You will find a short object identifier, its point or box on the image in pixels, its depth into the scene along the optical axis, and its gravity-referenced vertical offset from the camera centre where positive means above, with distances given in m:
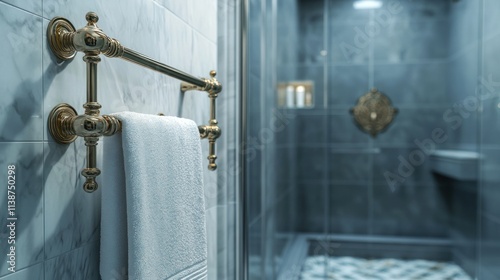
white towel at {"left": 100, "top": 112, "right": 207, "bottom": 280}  0.78 -0.13
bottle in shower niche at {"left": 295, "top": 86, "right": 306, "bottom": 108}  2.30 +0.18
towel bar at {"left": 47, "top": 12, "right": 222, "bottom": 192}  0.70 +0.05
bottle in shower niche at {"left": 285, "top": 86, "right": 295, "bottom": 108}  2.24 +0.17
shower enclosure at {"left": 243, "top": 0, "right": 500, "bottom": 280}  2.15 -0.06
